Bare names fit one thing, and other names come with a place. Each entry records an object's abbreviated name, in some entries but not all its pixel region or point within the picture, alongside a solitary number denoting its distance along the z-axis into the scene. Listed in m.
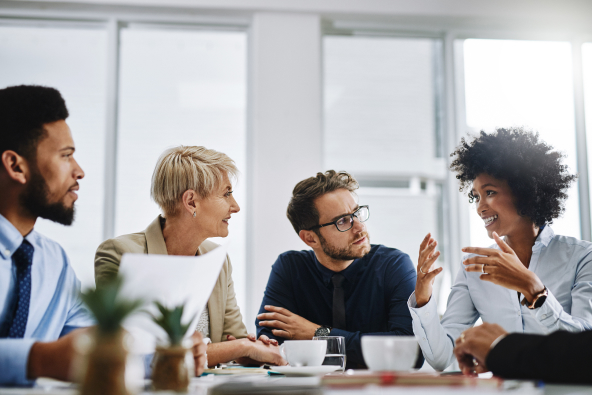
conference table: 0.81
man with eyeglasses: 2.10
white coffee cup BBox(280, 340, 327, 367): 1.35
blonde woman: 2.15
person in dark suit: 0.98
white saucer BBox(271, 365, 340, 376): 1.27
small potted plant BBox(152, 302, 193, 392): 0.89
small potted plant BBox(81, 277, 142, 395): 0.71
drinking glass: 1.46
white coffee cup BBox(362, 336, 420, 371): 1.07
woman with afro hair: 1.64
